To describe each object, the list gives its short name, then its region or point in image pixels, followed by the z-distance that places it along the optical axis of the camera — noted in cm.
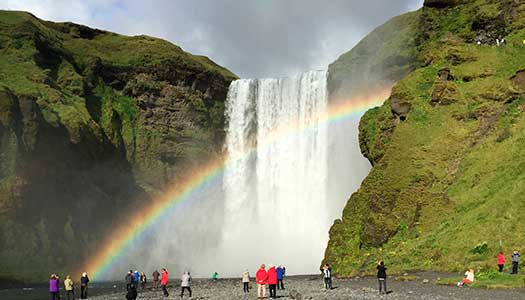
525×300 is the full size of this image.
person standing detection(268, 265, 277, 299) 3059
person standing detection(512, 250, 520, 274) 2933
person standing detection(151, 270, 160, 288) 4716
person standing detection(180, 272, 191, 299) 3434
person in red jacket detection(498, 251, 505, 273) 3055
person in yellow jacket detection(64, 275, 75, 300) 3676
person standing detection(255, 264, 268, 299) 2920
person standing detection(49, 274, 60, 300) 3459
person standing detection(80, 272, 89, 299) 3859
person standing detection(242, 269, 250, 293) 3753
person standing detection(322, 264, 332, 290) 3478
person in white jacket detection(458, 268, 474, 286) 2898
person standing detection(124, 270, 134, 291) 3457
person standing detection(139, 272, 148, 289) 4678
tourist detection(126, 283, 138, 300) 2459
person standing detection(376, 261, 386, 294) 2903
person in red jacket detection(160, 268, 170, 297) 3766
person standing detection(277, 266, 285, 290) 3859
